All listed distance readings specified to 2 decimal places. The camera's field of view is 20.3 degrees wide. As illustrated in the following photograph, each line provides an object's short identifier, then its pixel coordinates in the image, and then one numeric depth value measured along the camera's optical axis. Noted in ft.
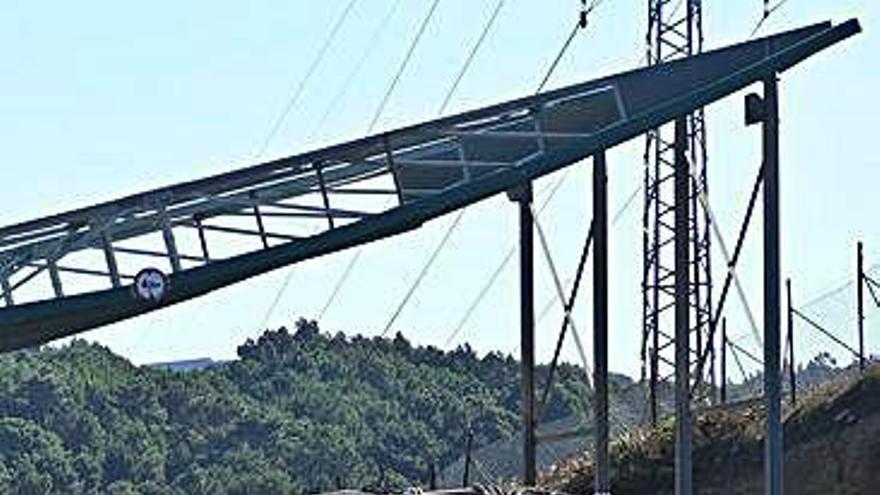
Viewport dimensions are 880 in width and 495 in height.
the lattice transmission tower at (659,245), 172.45
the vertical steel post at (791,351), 165.58
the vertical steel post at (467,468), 158.30
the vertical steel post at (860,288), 162.61
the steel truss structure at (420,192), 117.39
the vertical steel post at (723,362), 163.63
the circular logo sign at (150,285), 115.55
